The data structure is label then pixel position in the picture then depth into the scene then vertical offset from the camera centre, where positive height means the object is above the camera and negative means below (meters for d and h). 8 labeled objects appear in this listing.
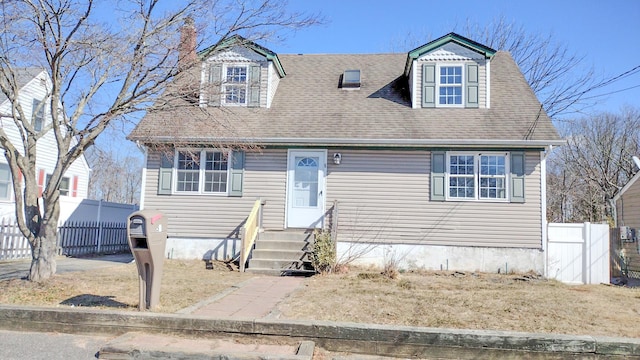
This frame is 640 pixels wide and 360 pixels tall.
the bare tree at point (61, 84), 6.97 +1.91
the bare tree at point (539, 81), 19.94 +6.43
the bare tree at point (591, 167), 28.22 +3.43
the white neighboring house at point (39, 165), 15.71 +1.34
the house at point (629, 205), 13.19 +0.45
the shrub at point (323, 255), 9.14 -1.01
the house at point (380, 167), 10.52 +1.04
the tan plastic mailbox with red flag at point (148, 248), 5.12 -0.58
